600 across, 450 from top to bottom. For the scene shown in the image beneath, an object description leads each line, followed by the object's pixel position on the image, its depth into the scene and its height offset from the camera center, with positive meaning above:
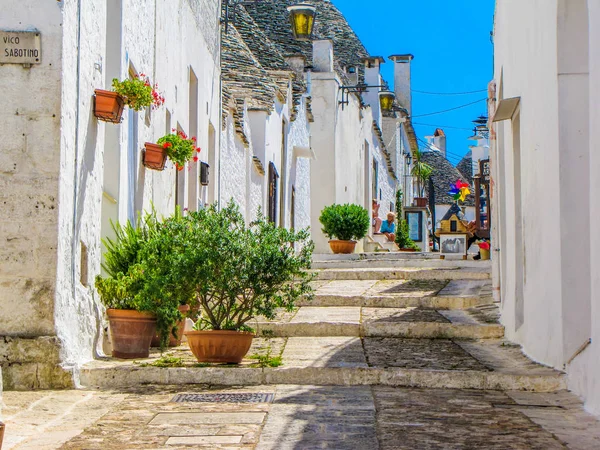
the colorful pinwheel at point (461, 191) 33.61 +2.20
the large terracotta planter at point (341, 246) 25.59 +0.23
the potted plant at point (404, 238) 38.03 +0.65
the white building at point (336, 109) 30.56 +4.83
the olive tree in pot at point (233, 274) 8.58 -0.16
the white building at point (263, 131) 18.92 +2.76
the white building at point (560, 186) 6.46 +0.53
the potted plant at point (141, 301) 8.73 -0.40
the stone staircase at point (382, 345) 7.99 -0.91
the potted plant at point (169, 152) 11.32 +1.17
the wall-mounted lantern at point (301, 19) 18.67 +4.40
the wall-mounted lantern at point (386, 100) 33.44 +5.15
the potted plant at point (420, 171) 56.59 +4.73
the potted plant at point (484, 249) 21.50 +0.12
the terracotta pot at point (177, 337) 10.07 -0.84
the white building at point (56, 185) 7.79 +0.60
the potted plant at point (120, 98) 9.10 +1.46
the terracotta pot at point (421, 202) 44.88 +2.37
